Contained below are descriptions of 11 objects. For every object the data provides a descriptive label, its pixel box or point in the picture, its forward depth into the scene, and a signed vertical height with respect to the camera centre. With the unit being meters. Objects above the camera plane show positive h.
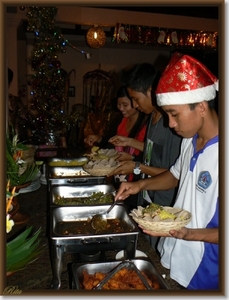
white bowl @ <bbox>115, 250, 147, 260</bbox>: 1.59 -0.52
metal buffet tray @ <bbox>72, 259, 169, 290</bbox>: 1.31 -0.51
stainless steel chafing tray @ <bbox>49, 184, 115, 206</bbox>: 2.23 -0.32
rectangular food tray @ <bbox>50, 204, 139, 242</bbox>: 1.95 -0.39
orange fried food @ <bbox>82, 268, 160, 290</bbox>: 1.29 -0.53
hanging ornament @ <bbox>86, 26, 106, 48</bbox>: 6.29 +2.23
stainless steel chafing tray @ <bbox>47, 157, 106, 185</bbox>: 2.62 -0.21
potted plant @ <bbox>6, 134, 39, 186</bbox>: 2.05 -0.12
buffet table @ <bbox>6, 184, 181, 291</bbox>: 1.52 -0.60
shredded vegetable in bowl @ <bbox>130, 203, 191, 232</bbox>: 1.37 -0.31
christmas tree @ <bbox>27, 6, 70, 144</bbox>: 4.71 +1.06
